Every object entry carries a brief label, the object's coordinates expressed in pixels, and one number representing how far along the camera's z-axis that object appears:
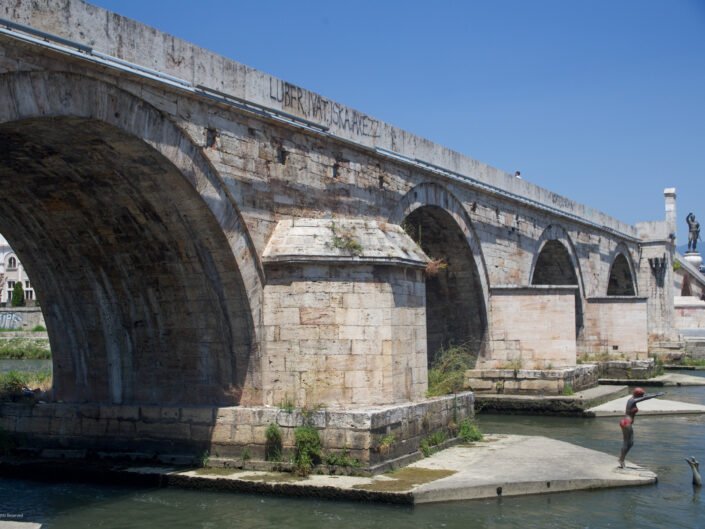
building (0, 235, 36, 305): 54.00
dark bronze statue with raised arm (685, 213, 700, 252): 53.01
